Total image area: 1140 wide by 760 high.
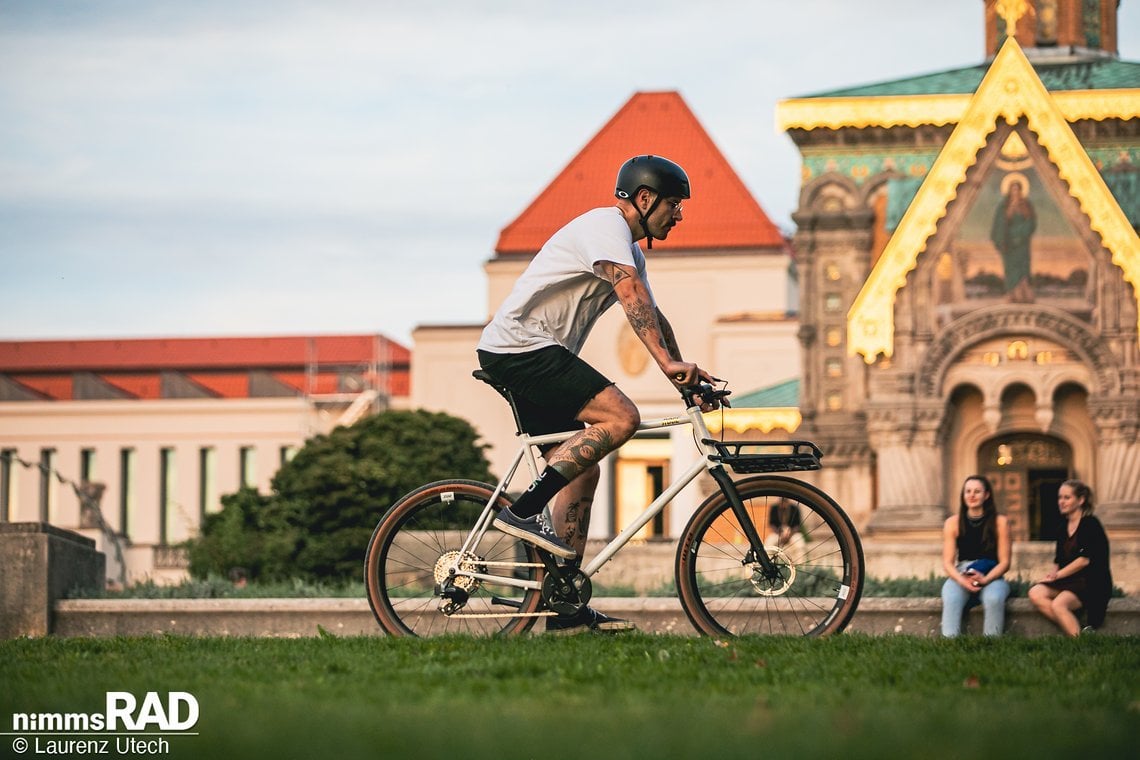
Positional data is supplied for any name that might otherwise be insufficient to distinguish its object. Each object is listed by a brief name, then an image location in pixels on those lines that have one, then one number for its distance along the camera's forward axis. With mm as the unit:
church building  39656
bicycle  8961
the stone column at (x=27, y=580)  14031
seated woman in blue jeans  12758
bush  34875
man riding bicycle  8906
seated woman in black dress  12633
